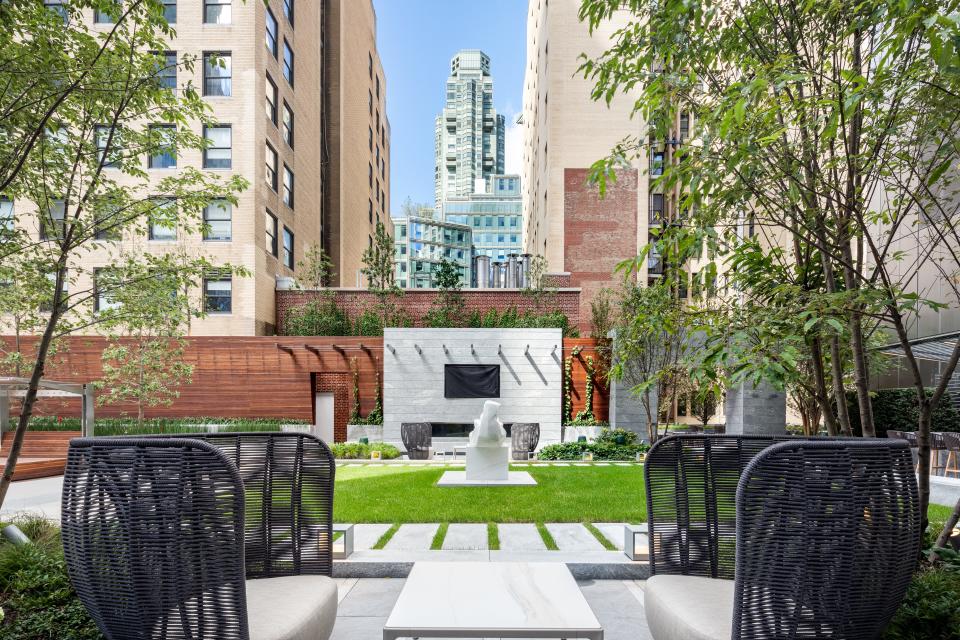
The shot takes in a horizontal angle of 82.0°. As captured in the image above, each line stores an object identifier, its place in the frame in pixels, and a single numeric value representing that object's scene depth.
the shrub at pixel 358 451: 15.06
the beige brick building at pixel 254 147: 19.39
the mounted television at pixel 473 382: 18.50
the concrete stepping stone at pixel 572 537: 5.66
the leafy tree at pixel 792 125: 2.94
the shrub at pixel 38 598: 3.21
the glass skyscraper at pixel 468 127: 155.38
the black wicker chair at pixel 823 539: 2.30
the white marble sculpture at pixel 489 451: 9.99
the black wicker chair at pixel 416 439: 15.51
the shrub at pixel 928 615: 2.73
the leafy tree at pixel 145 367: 15.64
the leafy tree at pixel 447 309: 20.70
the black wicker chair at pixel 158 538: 2.30
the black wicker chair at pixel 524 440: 15.35
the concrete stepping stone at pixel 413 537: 5.71
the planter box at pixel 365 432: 18.42
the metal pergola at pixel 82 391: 8.69
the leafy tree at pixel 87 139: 4.09
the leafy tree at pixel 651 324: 3.67
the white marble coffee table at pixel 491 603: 2.61
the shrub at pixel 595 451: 14.99
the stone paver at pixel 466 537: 5.73
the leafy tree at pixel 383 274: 20.97
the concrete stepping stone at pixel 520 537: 5.71
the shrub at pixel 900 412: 12.66
